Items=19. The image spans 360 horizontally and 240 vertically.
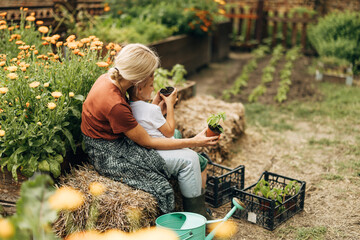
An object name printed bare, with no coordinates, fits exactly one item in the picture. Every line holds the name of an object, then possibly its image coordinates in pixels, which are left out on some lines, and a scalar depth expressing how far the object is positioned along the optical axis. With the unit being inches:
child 109.6
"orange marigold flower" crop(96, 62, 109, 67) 115.0
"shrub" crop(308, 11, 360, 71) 286.0
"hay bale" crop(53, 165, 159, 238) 100.3
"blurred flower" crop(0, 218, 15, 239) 51.4
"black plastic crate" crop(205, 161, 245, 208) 133.3
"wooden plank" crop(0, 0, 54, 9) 178.0
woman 102.7
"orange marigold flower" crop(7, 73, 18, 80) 98.1
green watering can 95.6
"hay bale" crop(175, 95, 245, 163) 169.2
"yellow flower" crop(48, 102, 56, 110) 97.3
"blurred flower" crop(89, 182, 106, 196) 105.1
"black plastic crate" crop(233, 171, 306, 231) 120.8
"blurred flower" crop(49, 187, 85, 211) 100.7
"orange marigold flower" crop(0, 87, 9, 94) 97.4
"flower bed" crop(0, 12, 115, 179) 102.6
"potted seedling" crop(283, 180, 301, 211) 127.6
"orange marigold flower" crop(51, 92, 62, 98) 99.8
